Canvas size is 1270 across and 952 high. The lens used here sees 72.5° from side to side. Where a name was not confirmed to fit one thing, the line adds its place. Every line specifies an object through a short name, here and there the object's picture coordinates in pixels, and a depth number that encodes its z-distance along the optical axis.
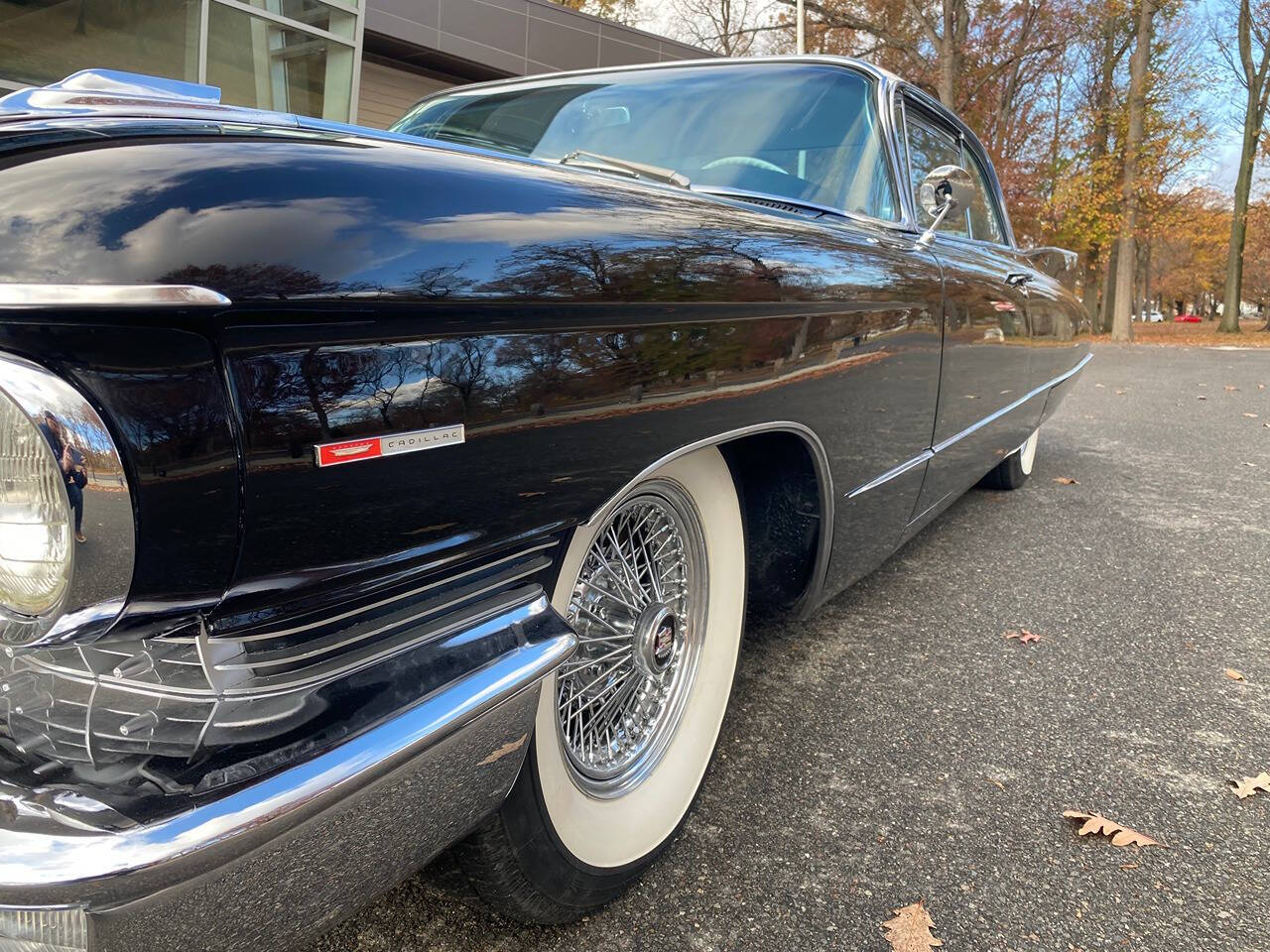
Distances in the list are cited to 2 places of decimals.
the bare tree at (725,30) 20.41
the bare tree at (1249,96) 20.66
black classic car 0.83
